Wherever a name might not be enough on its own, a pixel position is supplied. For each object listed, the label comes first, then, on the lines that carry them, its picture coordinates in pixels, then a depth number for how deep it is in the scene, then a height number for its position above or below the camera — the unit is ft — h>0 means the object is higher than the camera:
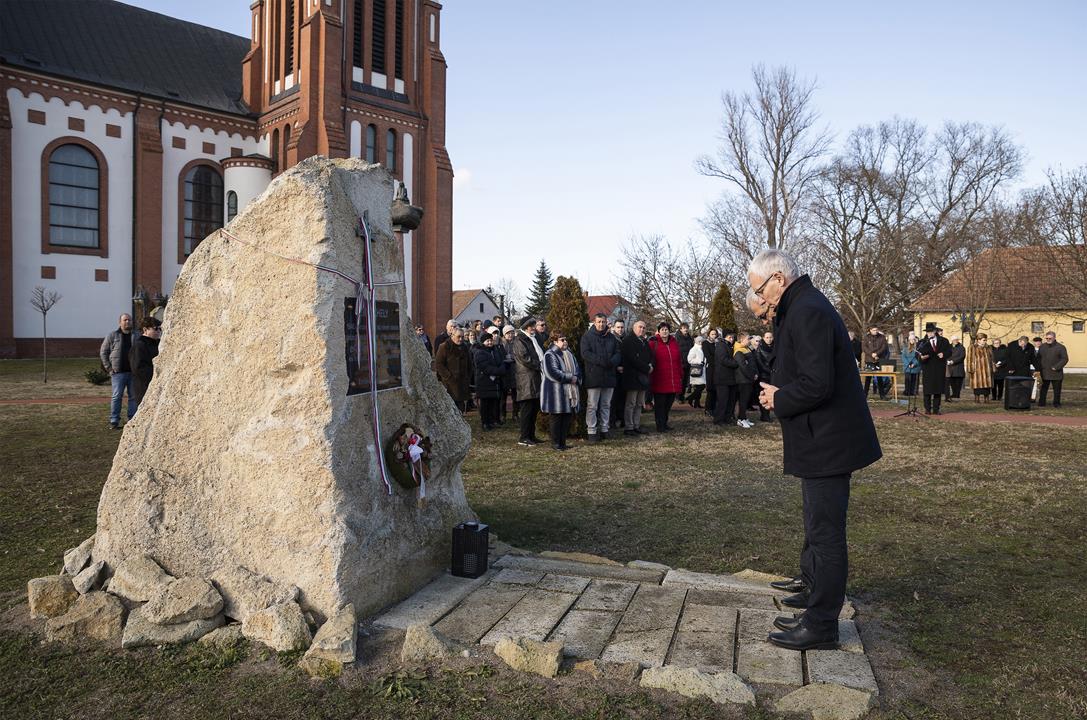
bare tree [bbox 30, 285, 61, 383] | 81.97 +5.80
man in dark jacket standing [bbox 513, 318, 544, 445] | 35.83 -1.54
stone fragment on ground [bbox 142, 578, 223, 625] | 12.87 -4.42
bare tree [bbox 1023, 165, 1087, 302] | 68.59 +11.77
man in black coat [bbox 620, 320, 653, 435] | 39.19 -0.92
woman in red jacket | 41.19 -1.52
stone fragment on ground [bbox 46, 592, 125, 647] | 12.91 -4.77
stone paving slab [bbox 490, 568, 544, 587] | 15.08 -4.63
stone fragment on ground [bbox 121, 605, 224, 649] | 12.51 -4.79
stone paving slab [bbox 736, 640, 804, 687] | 10.97 -4.73
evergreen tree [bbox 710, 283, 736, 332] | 63.67 +3.30
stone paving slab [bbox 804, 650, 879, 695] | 10.87 -4.75
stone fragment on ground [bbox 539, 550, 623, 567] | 16.80 -4.68
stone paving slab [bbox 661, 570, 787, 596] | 14.57 -4.58
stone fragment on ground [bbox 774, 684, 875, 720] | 9.98 -4.72
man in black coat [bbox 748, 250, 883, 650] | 11.69 -1.26
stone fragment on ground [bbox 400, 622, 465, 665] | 11.78 -4.70
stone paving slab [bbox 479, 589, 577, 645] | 12.61 -4.70
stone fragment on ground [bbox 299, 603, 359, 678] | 11.46 -4.66
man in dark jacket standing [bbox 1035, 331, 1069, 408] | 57.36 -0.45
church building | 95.45 +30.26
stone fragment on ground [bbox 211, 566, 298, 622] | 13.19 -4.31
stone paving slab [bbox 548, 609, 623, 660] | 11.92 -4.72
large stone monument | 13.39 -1.49
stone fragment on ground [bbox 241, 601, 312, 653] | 12.25 -4.64
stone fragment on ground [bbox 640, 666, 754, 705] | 10.48 -4.73
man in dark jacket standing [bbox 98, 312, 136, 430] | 38.19 -0.67
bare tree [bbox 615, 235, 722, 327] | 92.17 +7.57
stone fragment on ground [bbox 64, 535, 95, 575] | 14.87 -4.19
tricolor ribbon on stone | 14.64 +0.76
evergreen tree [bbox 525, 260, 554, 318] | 196.03 +16.43
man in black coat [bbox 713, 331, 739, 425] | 42.83 -1.49
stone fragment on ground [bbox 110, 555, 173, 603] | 13.66 -4.24
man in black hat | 49.03 -0.56
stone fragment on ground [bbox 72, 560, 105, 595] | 14.03 -4.33
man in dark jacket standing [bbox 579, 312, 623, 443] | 36.32 -0.67
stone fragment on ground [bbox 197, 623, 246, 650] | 12.46 -4.85
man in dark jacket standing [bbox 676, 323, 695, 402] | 52.01 +0.54
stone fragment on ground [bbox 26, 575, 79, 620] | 13.67 -4.57
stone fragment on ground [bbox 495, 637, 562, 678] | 11.26 -4.63
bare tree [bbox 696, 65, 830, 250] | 112.47 +25.94
